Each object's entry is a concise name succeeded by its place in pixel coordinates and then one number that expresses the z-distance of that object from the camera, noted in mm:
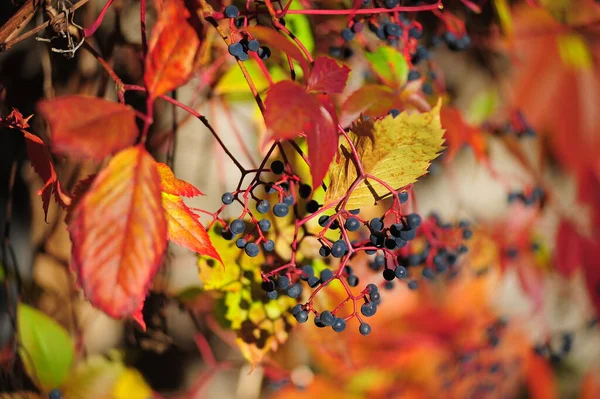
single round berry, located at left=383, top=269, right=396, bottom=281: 705
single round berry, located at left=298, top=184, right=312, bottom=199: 728
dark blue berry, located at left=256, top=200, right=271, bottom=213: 720
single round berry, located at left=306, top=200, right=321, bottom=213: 722
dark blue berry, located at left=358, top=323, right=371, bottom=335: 714
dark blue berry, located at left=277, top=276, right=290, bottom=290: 716
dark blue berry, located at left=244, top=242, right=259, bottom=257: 713
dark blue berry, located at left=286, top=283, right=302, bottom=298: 715
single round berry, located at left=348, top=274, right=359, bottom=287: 744
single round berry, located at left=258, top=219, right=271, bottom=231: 732
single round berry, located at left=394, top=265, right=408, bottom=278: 699
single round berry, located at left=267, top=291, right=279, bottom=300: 727
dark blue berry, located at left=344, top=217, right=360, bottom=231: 703
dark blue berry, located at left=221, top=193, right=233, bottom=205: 711
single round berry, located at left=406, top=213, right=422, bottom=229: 714
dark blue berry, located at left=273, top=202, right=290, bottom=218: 713
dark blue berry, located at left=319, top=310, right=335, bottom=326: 703
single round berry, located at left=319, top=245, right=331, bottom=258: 703
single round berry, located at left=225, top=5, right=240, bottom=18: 697
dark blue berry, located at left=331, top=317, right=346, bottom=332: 708
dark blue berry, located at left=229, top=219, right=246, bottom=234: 708
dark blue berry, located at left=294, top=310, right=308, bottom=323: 696
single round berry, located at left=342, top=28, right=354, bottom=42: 803
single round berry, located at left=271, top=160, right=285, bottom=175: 724
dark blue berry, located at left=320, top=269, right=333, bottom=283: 748
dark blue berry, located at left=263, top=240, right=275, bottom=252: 719
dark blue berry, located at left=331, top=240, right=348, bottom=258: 684
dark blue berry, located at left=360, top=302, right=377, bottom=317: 711
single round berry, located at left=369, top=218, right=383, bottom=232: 716
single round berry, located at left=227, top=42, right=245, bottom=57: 689
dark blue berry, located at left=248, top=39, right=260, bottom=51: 699
